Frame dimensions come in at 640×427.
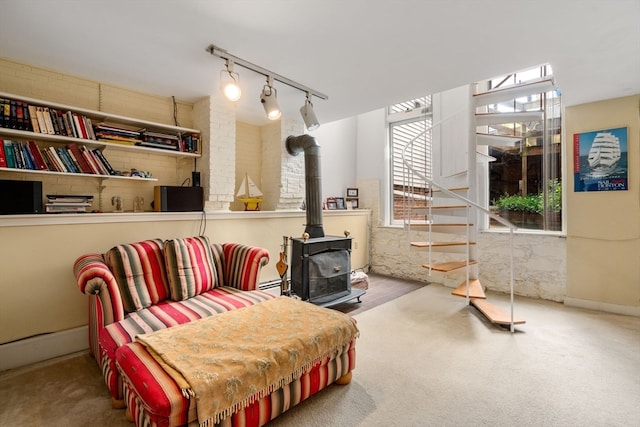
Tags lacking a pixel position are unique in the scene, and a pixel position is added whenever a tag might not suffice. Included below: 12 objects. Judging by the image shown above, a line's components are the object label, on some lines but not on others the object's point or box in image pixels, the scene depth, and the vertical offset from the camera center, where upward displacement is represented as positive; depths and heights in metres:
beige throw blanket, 1.35 -0.71
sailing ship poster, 3.32 +0.60
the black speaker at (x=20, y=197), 2.26 +0.13
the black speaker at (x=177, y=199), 3.12 +0.16
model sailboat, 3.95 +0.27
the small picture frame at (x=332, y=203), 5.10 +0.17
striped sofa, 1.91 -0.57
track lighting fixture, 2.49 +1.25
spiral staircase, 3.35 +0.14
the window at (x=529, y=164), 3.91 +0.67
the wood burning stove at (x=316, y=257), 3.39 -0.51
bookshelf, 2.41 +0.75
